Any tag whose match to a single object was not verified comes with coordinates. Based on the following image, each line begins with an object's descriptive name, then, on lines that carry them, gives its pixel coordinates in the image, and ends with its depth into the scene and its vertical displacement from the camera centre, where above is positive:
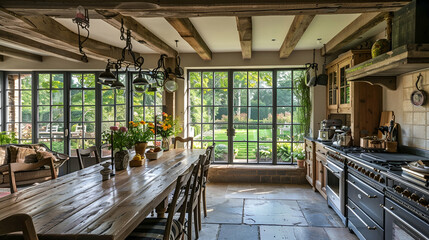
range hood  2.04 +0.47
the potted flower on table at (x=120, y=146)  2.53 -0.30
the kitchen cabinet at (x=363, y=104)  3.51 +0.16
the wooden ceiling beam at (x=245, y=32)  2.93 +1.07
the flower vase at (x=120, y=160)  2.61 -0.45
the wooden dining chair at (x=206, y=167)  3.04 -0.61
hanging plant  4.91 +0.26
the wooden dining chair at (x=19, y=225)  0.97 -0.42
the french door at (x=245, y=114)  5.20 +0.03
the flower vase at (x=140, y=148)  3.00 -0.38
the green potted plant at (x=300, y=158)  4.87 -0.81
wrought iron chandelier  2.81 +0.48
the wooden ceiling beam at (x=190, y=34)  2.99 +1.08
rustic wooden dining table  1.29 -0.56
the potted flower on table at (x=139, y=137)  2.70 -0.23
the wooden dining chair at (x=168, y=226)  1.69 -0.83
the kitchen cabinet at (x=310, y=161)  4.32 -0.80
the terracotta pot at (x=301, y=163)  4.86 -0.90
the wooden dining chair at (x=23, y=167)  2.16 -0.46
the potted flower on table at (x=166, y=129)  3.74 -0.22
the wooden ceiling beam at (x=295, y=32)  2.92 +1.09
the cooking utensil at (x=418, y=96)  2.59 +0.19
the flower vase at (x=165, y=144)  4.04 -0.45
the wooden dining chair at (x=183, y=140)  4.24 -0.39
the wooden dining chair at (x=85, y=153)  3.02 -0.45
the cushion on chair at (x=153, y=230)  1.79 -0.84
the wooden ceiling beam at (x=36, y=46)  3.46 +1.07
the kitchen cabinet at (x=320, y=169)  3.78 -0.83
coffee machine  4.11 -0.20
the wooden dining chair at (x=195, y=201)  2.26 -0.81
